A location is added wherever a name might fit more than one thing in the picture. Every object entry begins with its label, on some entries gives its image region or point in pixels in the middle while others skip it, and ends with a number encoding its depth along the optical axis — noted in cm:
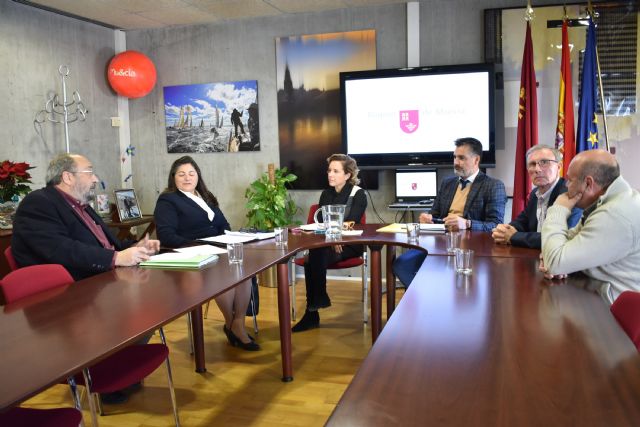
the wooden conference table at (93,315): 129
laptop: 481
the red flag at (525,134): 441
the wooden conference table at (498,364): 102
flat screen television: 457
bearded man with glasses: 249
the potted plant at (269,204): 494
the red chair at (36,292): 162
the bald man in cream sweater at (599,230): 190
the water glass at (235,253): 248
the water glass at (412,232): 294
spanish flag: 433
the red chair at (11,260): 260
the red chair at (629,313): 150
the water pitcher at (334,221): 324
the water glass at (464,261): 215
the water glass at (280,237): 302
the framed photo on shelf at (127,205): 533
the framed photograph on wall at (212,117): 543
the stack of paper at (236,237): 308
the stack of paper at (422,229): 322
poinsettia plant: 380
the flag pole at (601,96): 410
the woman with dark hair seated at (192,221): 340
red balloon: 523
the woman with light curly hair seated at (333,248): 383
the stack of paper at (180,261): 239
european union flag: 425
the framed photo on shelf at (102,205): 522
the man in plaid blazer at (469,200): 343
